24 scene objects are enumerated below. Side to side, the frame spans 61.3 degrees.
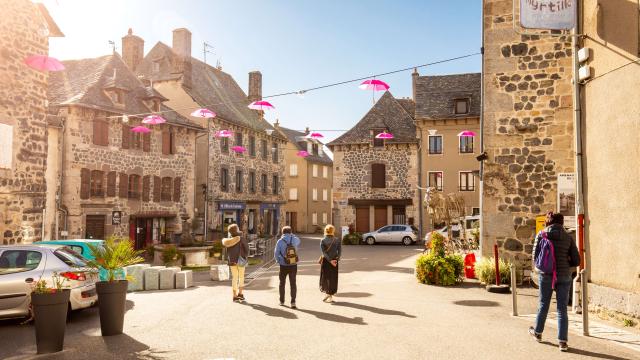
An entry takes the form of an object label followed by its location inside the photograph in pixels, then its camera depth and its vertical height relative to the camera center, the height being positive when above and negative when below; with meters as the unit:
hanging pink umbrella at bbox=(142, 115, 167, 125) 21.53 +3.24
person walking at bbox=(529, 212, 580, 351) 7.50 -0.85
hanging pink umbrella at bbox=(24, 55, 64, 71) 14.76 +3.75
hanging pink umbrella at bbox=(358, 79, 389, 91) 16.72 +3.60
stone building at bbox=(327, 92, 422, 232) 37.59 +1.89
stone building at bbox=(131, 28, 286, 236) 35.00 +4.65
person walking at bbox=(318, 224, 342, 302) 11.48 -1.36
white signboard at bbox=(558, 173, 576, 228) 12.43 +0.18
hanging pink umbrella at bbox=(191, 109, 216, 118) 20.10 +3.22
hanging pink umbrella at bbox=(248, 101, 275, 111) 18.52 +3.27
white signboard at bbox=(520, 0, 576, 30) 10.48 +3.64
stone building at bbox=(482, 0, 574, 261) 13.07 +1.84
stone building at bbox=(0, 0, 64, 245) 15.24 +2.18
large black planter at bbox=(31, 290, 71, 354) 7.16 -1.61
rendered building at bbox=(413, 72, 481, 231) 34.66 +4.07
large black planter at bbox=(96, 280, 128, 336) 8.16 -1.59
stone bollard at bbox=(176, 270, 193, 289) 14.31 -2.14
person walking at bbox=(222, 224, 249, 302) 11.66 -1.31
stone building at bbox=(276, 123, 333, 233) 52.12 +1.15
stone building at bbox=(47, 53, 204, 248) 25.11 +2.06
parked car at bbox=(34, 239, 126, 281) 11.73 -1.03
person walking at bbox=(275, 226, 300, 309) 10.91 -1.20
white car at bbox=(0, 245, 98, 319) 9.07 -1.32
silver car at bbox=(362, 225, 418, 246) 33.53 -2.14
